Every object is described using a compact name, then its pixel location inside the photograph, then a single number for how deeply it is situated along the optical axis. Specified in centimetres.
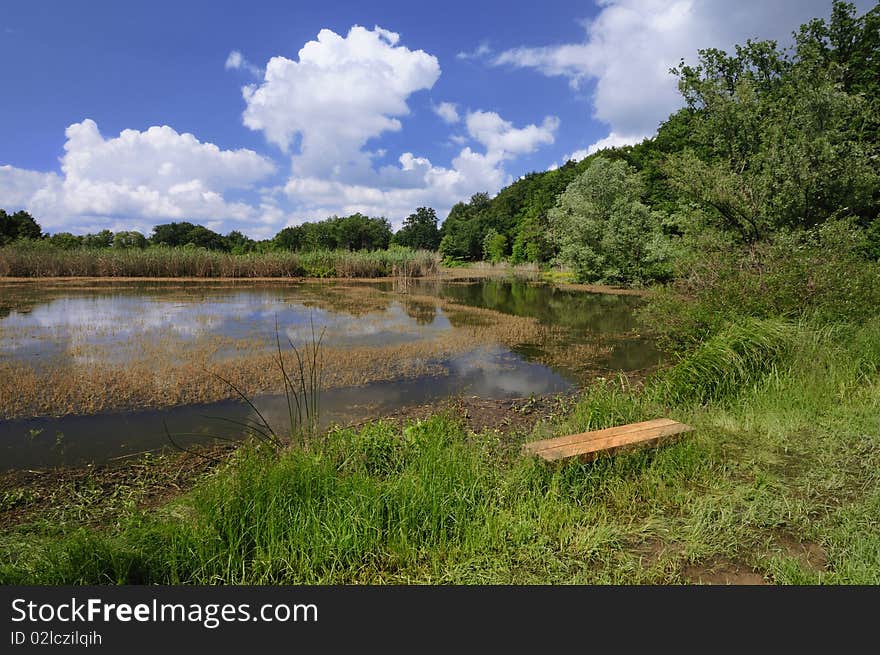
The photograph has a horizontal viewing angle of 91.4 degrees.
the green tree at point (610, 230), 3234
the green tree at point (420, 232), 10894
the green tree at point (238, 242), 9094
